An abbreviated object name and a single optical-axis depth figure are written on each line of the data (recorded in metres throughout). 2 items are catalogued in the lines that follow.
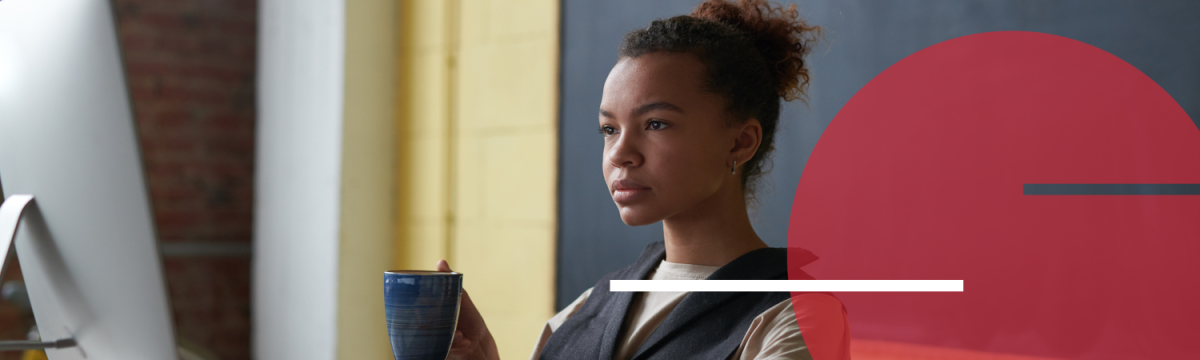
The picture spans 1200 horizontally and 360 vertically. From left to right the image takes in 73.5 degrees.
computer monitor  0.85
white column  2.48
